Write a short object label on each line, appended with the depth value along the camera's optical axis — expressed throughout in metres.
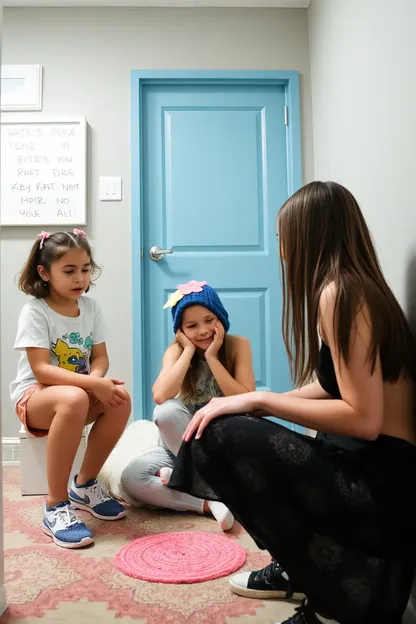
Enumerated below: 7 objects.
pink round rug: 1.30
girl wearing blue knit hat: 1.75
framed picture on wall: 2.74
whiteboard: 2.70
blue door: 2.78
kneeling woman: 0.95
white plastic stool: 1.78
